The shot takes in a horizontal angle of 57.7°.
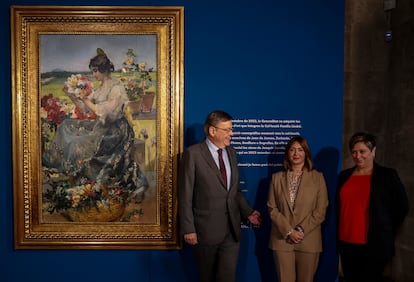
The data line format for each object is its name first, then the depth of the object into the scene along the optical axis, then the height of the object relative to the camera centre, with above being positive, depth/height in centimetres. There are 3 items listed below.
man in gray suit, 321 -60
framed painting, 384 +5
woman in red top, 295 -64
